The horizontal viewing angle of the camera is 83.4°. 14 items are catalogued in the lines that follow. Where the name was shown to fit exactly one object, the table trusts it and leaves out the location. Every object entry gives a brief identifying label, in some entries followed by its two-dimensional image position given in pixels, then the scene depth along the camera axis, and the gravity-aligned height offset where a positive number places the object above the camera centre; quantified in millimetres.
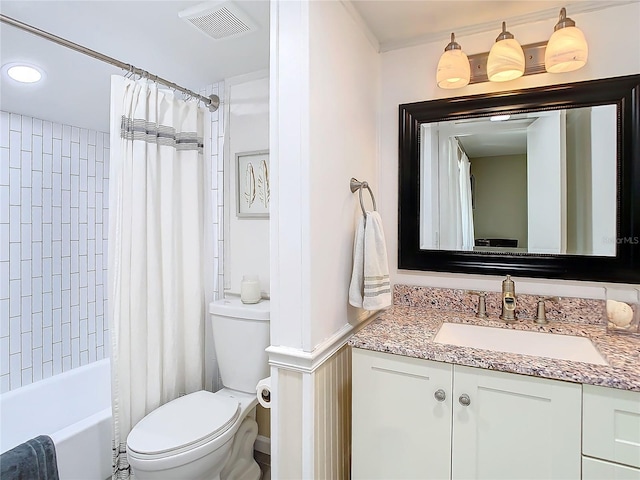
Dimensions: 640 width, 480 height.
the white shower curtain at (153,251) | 1659 -59
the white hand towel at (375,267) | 1443 -113
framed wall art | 2062 +325
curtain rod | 1273 +766
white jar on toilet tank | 1934 -276
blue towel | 891 -570
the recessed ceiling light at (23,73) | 1803 +861
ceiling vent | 1472 +954
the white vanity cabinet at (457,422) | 1043 -581
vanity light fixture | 1365 +747
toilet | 1393 -793
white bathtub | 1717 -1045
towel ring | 1523 +232
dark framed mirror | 1416 +250
